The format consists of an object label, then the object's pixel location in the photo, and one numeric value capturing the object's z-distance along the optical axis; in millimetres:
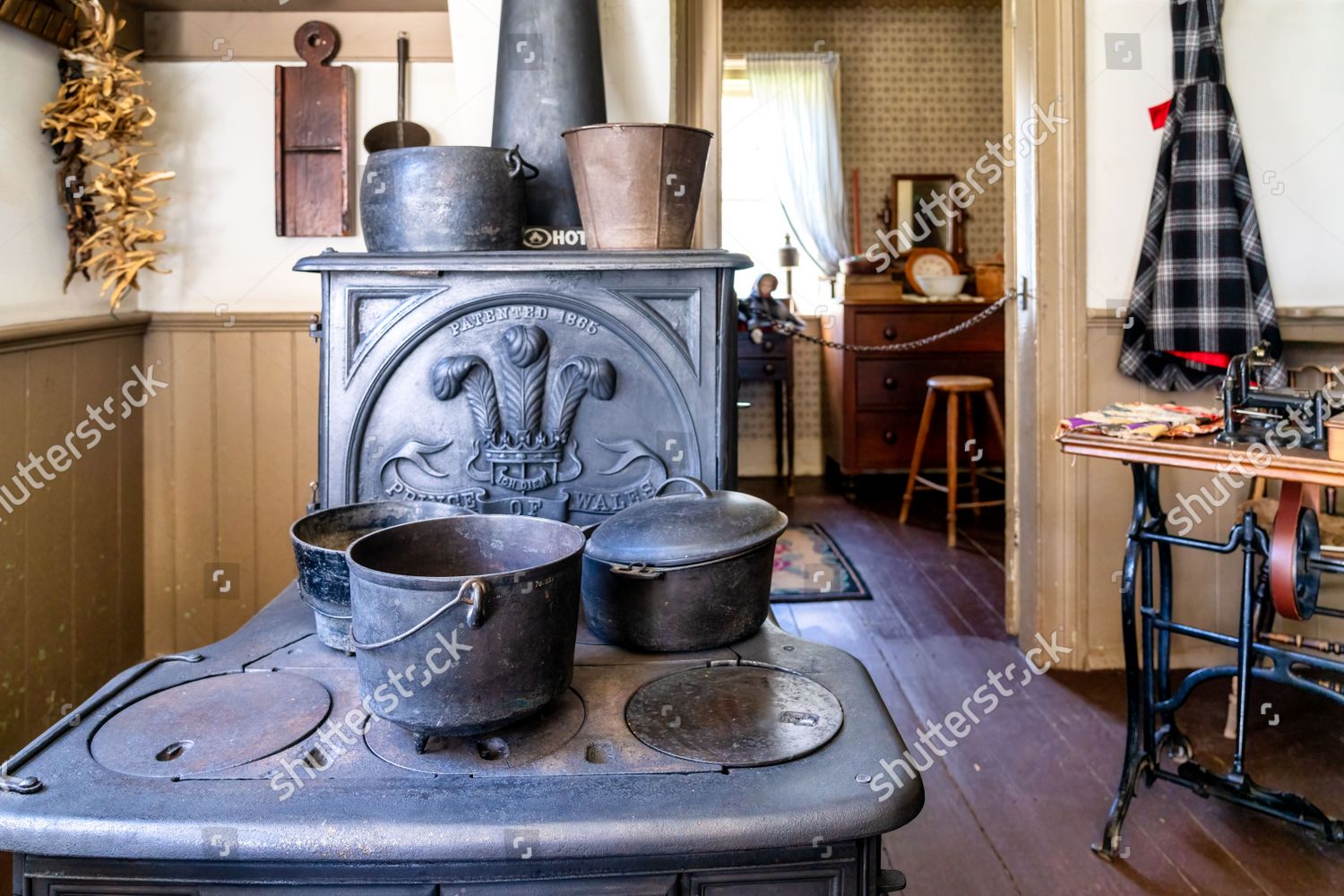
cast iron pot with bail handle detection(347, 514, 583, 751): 1118
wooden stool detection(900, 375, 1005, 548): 4121
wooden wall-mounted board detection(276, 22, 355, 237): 2473
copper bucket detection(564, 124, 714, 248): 1740
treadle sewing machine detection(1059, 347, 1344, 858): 1668
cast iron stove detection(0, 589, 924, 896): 1037
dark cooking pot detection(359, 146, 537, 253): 1802
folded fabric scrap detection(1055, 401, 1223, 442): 1814
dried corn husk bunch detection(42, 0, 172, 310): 2189
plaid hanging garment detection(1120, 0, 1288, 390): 2510
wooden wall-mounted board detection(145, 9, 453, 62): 2469
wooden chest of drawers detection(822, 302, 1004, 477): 4805
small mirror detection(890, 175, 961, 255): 5430
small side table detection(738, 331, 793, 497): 5066
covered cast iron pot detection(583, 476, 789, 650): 1461
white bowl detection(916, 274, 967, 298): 4883
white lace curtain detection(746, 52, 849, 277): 5289
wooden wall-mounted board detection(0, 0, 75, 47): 1967
